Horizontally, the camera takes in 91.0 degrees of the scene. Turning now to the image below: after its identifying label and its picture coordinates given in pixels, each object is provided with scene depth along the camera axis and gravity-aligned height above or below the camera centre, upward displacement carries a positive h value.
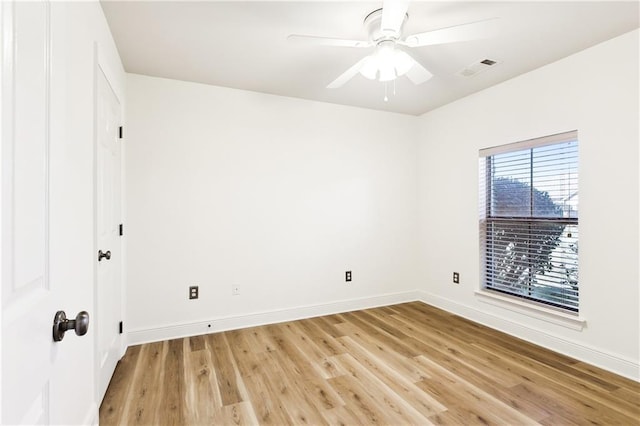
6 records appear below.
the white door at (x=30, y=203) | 0.54 +0.01
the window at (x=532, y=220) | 2.66 -0.07
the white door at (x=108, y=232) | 1.93 -0.15
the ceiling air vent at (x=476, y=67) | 2.68 +1.28
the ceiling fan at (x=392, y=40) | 1.65 +1.00
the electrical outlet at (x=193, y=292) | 3.05 -0.79
